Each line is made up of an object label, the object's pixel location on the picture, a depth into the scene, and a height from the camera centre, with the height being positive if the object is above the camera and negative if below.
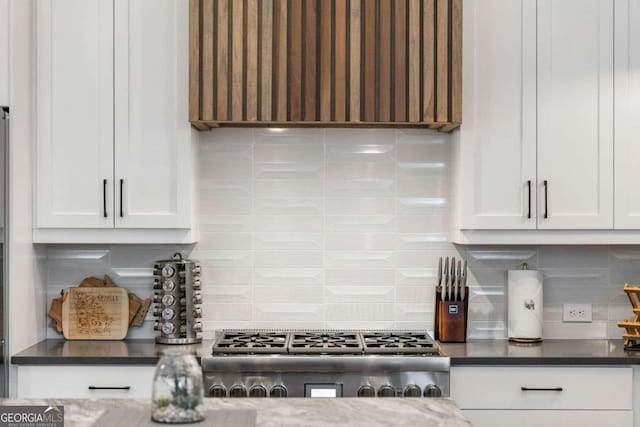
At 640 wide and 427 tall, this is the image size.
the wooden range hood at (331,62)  3.56 +0.58
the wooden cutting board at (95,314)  3.85 -0.53
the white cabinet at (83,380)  3.42 -0.74
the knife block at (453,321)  3.79 -0.55
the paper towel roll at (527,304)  3.80 -0.47
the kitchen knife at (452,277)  3.85 -0.36
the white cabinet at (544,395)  3.42 -0.79
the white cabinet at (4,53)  3.39 +0.59
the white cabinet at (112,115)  3.61 +0.36
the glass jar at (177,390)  1.82 -0.42
